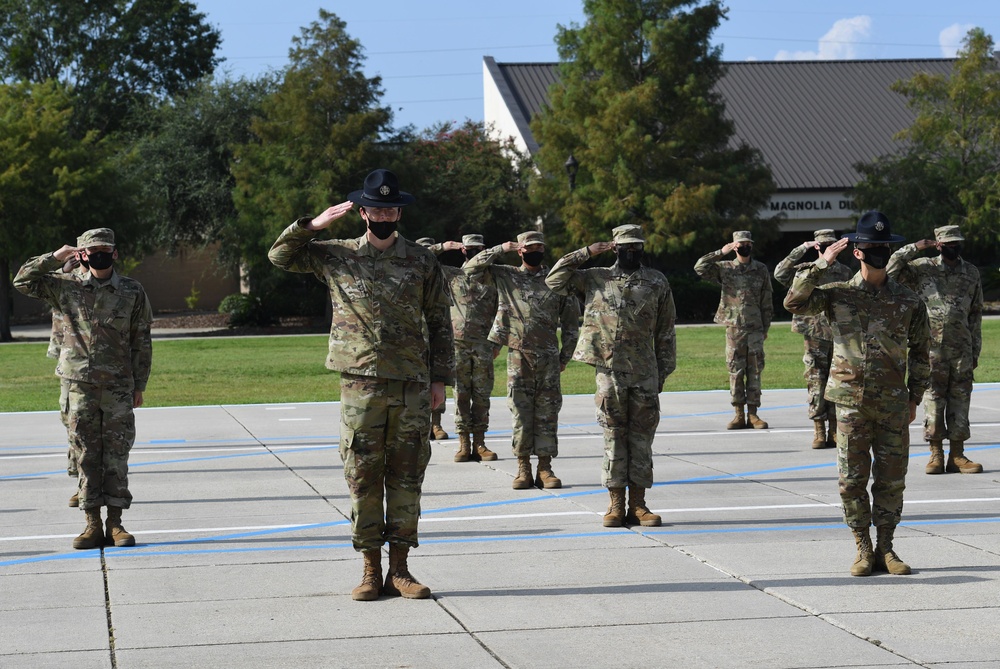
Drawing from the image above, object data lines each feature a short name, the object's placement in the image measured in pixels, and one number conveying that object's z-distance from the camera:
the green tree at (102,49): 54.56
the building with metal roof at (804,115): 46.66
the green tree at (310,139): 37.97
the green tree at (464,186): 40.31
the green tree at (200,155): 42.78
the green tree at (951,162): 40.41
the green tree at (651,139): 38.47
